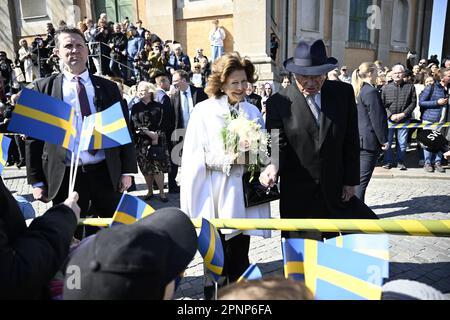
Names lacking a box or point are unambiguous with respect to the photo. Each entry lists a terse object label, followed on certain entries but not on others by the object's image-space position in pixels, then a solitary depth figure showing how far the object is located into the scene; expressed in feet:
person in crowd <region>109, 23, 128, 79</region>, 41.60
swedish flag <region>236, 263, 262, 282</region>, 4.71
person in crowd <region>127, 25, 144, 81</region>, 42.42
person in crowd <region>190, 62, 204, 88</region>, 39.68
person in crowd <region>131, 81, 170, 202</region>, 19.52
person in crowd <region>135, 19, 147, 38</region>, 43.92
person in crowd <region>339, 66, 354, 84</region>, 38.36
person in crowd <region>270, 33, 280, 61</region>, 51.49
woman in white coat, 8.87
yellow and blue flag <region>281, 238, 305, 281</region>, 5.00
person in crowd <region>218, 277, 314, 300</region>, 3.22
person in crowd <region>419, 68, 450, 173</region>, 25.70
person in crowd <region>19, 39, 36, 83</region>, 46.14
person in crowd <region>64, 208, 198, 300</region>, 3.23
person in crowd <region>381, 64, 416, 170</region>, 25.73
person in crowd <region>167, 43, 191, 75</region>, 40.16
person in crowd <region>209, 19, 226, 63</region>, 48.55
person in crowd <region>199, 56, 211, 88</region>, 42.26
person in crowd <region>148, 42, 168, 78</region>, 39.16
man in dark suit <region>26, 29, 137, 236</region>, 9.14
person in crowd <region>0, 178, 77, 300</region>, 3.66
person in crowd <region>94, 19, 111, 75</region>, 41.06
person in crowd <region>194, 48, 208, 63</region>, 45.48
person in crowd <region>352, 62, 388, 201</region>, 16.38
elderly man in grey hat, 9.06
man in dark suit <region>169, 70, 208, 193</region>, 21.20
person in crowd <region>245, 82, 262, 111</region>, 25.18
